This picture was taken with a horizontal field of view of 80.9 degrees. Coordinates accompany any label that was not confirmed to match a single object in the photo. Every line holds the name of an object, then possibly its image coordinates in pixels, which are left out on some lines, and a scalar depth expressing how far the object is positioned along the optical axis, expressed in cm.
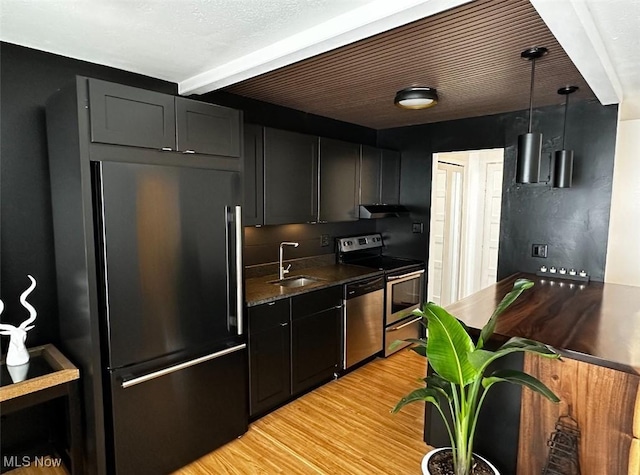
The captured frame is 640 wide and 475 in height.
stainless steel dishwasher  341
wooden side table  179
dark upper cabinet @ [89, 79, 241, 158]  187
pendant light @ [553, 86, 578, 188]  288
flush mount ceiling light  280
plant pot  170
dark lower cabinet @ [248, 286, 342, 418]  273
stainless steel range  386
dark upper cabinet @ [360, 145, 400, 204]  398
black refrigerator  196
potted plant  151
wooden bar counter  165
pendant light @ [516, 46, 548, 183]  221
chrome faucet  344
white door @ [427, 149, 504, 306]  463
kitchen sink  344
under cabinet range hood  391
